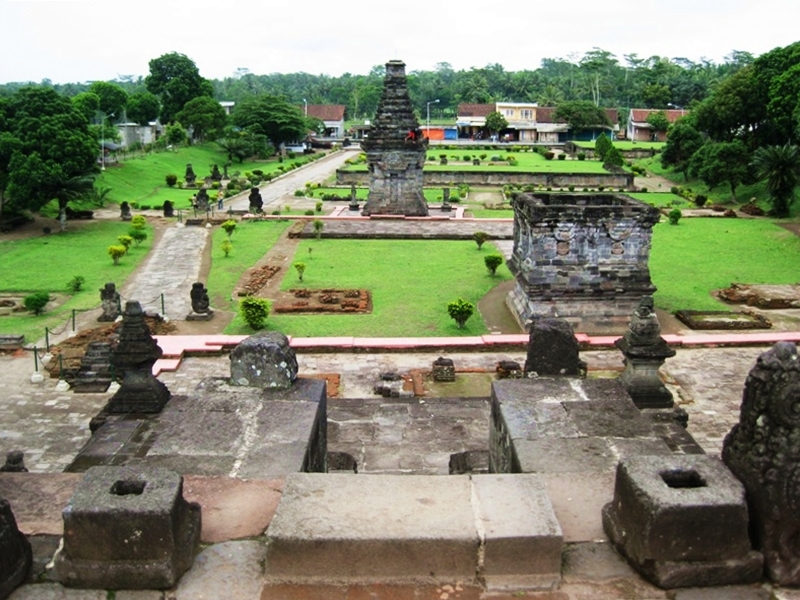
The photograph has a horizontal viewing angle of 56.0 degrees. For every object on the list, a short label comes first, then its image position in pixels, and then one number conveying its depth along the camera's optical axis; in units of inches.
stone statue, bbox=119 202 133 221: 1278.3
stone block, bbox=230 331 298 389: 299.0
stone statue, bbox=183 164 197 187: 1740.9
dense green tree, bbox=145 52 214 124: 2655.0
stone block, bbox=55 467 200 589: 165.5
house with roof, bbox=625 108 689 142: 3167.3
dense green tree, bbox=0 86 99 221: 1083.3
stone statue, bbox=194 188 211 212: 1272.1
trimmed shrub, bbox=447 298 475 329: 664.4
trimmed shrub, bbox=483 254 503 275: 852.6
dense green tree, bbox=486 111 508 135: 3166.8
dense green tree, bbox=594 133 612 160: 2265.0
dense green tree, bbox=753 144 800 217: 1251.2
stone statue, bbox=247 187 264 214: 1278.3
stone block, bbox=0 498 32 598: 162.9
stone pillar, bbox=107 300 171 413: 299.7
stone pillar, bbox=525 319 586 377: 363.3
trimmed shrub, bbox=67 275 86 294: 810.8
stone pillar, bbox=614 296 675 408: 367.9
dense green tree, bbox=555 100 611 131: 3053.6
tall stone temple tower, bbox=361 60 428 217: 1248.8
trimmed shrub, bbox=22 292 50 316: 712.4
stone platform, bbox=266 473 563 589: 170.2
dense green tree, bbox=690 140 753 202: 1459.2
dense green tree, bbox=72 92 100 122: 2143.6
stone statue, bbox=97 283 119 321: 703.1
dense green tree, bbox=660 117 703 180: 1811.0
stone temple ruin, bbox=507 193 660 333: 644.7
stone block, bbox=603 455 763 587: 166.1
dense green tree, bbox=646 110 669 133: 3029.3
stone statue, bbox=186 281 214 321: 713.0
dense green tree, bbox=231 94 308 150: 2381.9
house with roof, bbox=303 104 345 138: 3481.8
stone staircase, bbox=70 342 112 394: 519.8
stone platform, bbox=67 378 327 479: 240.1
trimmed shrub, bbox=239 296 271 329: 666.2
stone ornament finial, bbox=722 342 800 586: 164.9
